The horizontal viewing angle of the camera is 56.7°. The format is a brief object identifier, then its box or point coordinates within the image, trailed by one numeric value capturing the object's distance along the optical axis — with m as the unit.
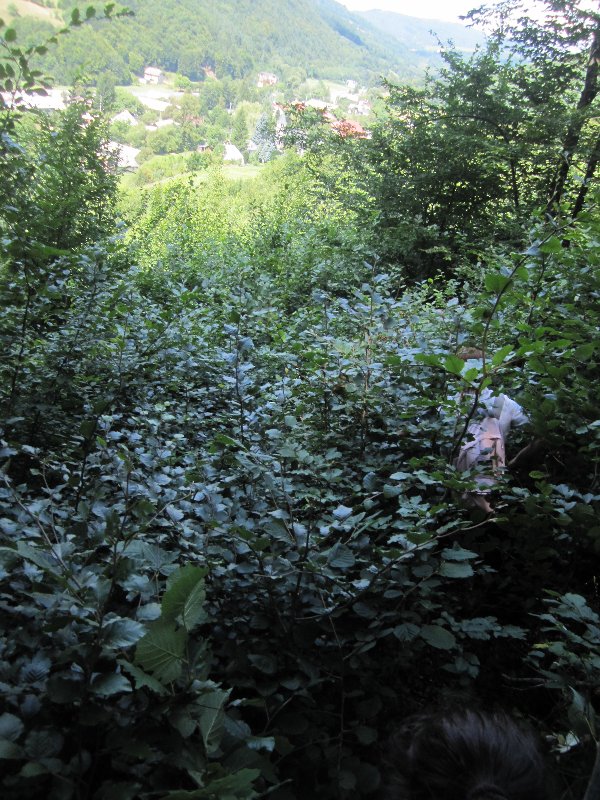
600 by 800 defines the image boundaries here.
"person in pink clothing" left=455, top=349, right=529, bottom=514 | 2.01
